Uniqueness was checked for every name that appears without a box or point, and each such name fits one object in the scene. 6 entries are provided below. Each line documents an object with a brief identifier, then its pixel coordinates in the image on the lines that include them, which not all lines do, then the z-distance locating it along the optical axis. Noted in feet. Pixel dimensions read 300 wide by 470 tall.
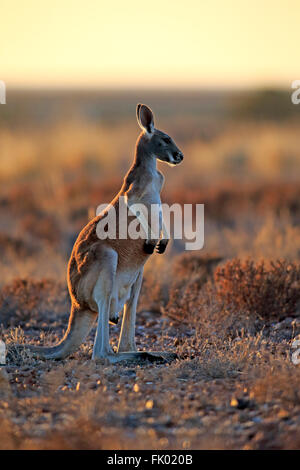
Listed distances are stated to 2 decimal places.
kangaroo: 39.63
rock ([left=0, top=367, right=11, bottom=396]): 35.19
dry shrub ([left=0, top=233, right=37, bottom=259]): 79.10
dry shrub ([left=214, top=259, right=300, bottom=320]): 51.70
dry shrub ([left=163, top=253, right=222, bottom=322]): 52.44
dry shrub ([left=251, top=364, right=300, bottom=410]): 32.37
